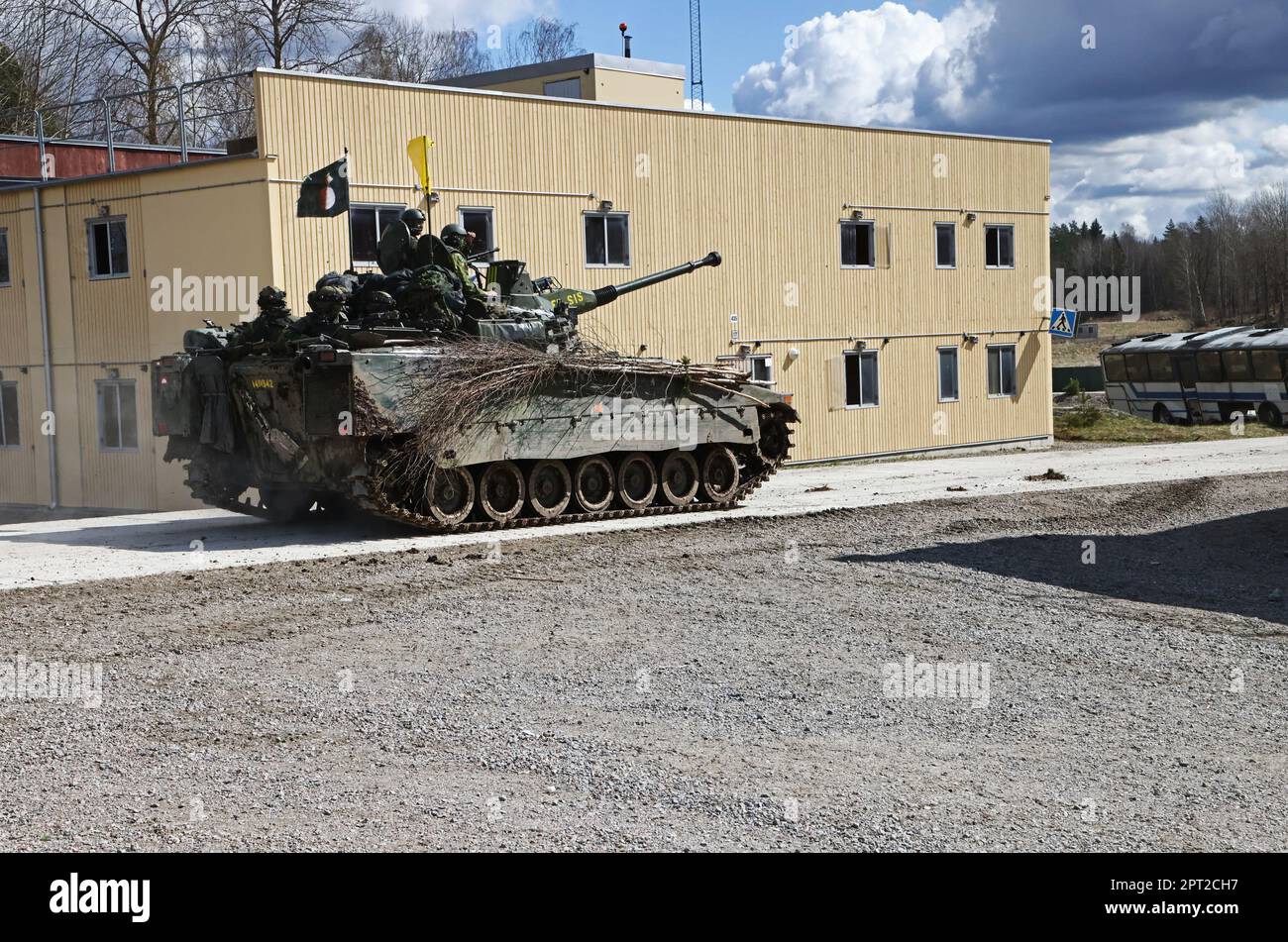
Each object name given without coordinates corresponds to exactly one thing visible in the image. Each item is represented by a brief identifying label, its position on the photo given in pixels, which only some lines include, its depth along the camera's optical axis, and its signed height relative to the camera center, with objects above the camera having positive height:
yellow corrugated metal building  21.38 +2.31
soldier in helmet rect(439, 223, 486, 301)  17.95 +1.68
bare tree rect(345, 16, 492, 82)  39.19 +9.34
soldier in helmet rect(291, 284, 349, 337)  16.70 +0.91
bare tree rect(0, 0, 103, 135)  33.69 +7.57
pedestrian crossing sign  32.47 +1.07
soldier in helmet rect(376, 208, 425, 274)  18.36 +1.83
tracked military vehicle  16.19 -0.25
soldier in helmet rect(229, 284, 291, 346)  16.95 +0.88
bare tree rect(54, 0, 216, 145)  33.78 +7.85
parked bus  36.47 -0.12
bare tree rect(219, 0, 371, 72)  35.69 +8.59
